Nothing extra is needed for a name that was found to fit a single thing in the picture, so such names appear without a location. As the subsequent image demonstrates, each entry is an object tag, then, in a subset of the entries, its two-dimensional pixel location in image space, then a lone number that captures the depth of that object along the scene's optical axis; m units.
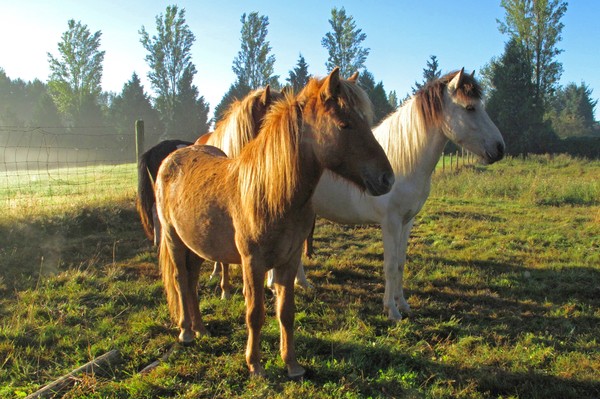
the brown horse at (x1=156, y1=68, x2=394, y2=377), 2.41
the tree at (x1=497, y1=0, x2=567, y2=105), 31.77
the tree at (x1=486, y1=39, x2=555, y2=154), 28.09
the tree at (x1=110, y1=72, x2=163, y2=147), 41.47
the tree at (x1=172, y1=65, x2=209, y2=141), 40.25
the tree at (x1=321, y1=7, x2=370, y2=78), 36.56
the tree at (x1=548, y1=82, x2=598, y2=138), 48.94
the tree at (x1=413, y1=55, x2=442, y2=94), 37.66
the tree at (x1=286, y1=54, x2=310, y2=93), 32.72
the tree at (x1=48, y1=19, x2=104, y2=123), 40.41
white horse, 4.01
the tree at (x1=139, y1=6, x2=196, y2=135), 39.69
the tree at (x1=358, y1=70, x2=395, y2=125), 32.25
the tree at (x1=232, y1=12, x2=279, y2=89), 38.84
